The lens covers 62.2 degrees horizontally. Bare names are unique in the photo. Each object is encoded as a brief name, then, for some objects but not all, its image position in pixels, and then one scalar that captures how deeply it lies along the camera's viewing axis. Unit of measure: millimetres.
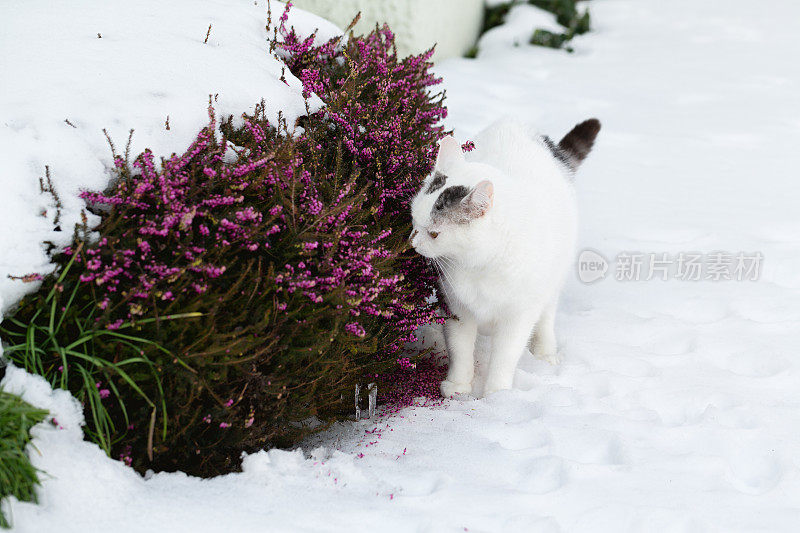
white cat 2580
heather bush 1952
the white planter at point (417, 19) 5184
